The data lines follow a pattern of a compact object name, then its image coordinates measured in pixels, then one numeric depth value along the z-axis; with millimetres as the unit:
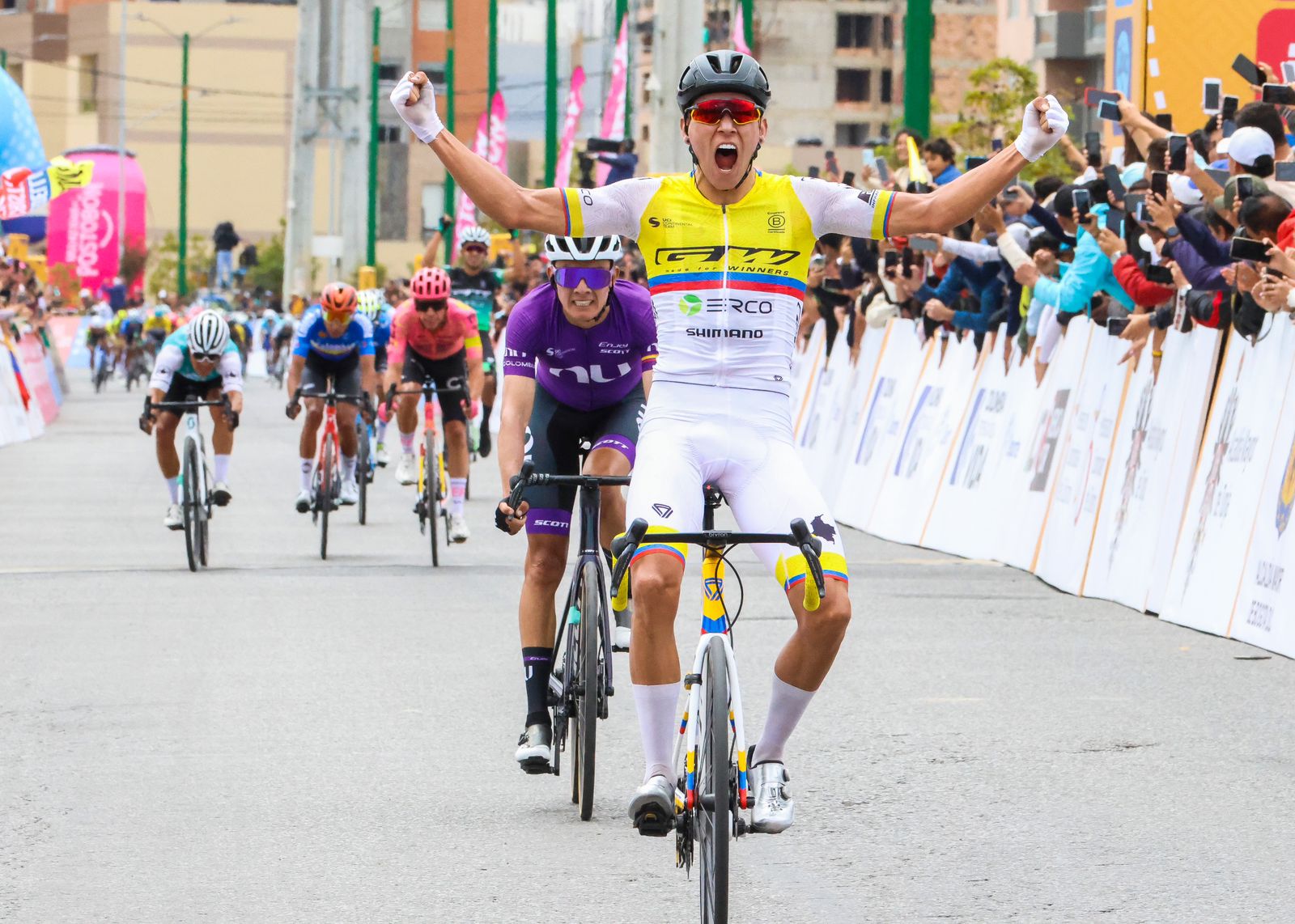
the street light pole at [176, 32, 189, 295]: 95231
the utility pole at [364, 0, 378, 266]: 71938
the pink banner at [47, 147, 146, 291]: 88062
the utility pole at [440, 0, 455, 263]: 61938
